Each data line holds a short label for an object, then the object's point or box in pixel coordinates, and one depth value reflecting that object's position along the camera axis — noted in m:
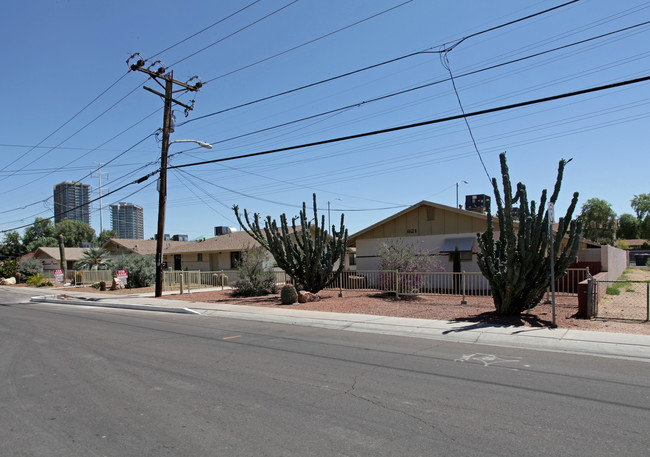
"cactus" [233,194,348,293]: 18.94
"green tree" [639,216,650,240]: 75.75
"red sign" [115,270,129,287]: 27.48
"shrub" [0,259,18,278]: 43.59
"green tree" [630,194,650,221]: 77.07
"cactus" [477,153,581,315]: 11.59
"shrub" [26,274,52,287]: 36.89
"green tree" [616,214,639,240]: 82.82
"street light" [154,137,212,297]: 21.69
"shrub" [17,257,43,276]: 43.15
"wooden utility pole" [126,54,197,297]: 21.64
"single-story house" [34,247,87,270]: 56.65
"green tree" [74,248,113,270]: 36.67
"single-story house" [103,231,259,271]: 35.41
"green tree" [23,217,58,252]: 81.25
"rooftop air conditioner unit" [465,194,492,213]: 28.19
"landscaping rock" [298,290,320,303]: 17.45
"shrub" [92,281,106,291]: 28.29
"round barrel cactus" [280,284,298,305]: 17.41
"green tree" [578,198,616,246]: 66.94
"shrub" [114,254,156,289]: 28.52
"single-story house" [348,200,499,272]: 23.73
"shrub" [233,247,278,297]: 21.36
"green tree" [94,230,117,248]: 94.62
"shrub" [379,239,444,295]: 17.78
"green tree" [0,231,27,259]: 76.25
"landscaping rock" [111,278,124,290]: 27.74
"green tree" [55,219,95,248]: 95.25
